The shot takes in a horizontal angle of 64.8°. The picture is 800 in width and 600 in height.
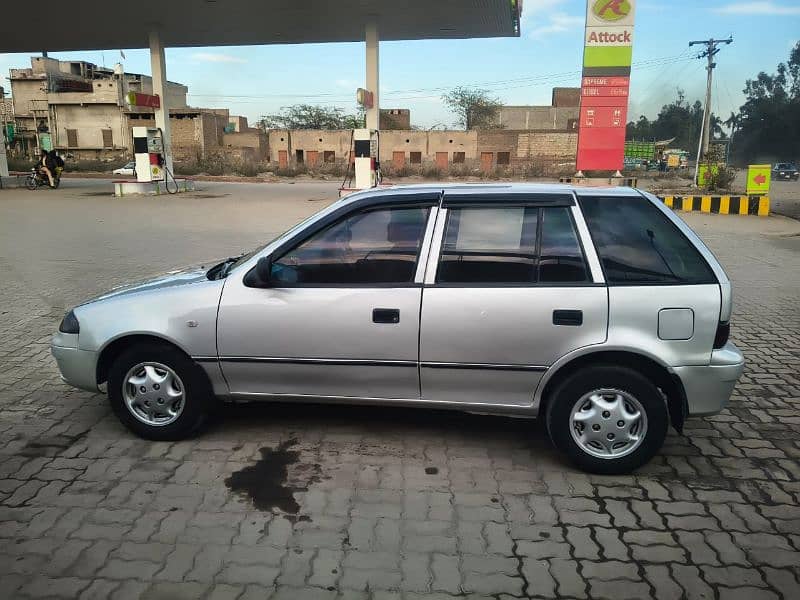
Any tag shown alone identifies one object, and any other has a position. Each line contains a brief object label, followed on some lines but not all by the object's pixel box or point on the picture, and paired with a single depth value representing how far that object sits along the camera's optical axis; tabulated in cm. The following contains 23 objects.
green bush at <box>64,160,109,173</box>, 5259
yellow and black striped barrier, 1923
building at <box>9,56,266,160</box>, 6438
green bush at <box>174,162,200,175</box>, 4872
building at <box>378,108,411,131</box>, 7427
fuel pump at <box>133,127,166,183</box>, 2456
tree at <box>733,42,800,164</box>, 8232
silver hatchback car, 351
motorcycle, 2819
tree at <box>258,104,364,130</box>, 7681
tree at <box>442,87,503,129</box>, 7925
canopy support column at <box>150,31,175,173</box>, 2533
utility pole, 3933
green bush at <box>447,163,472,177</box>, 5280
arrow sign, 2030
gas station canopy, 2153
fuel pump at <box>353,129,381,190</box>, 2231
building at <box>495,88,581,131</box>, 7925
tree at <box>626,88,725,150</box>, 10018
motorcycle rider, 2820
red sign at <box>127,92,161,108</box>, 2234
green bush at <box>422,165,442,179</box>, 4882
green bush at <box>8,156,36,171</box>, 5343
